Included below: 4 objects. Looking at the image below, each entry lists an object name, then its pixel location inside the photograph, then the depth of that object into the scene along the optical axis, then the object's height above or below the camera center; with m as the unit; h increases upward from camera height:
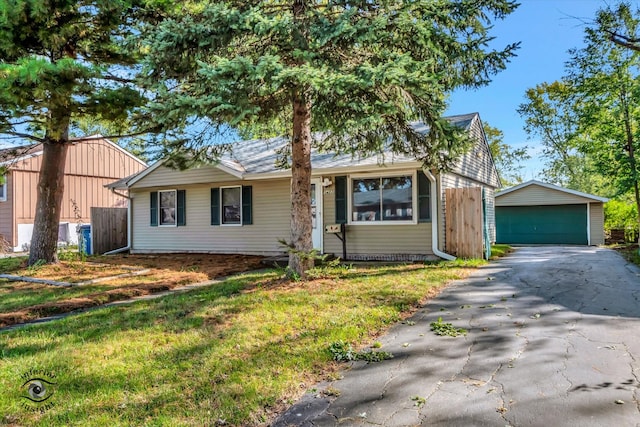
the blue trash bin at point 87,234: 14.88 -0.39
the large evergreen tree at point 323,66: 5.04 +2.36
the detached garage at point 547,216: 17.39 +0.06
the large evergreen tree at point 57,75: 6.66 +2.60
